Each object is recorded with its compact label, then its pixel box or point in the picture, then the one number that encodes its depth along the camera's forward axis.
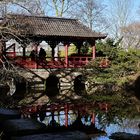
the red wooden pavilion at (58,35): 18.58
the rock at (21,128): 6.57
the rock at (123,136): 7.25
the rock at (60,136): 5.97
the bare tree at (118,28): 35.47
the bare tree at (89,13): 31.05
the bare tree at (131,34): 34.81
